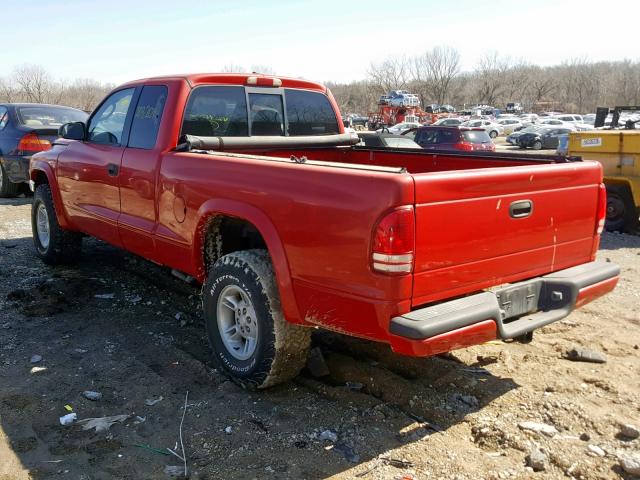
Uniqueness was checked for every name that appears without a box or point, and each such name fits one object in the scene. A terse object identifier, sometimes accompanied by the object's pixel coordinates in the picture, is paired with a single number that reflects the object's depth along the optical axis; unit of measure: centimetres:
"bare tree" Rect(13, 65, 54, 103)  5226
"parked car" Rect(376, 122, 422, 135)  4139
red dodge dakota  286
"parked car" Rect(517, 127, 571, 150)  3494
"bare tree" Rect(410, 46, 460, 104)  9031
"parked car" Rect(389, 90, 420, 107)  5169
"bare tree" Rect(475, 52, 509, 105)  9806
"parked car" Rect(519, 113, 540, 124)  5433
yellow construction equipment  874
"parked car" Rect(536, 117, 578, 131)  3905
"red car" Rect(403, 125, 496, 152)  1892
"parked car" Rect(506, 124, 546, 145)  3681
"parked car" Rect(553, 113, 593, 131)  4824
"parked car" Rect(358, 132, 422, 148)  1129
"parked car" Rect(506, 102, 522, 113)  8131
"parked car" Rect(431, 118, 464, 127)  4501
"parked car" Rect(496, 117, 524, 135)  5047
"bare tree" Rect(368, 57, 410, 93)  9106
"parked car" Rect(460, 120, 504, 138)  4702
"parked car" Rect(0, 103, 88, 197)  1039
